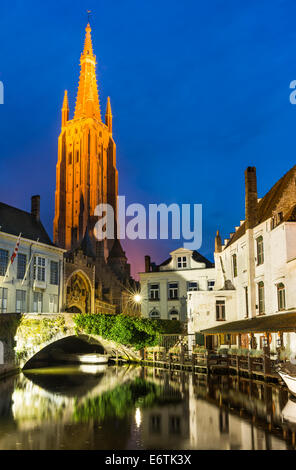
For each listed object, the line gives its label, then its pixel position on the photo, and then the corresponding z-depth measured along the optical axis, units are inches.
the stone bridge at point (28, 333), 1344.7
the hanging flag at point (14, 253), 1603.1
